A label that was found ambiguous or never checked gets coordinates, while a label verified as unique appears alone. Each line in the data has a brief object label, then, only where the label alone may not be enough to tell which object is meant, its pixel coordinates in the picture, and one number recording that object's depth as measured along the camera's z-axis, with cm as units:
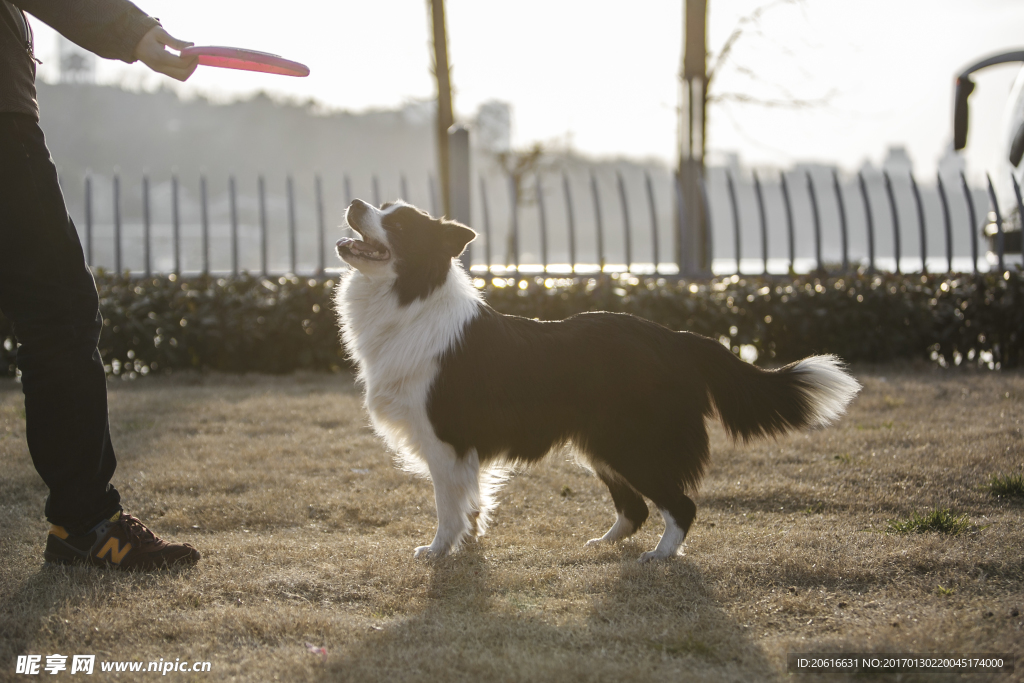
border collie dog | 330
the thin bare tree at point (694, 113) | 1037
